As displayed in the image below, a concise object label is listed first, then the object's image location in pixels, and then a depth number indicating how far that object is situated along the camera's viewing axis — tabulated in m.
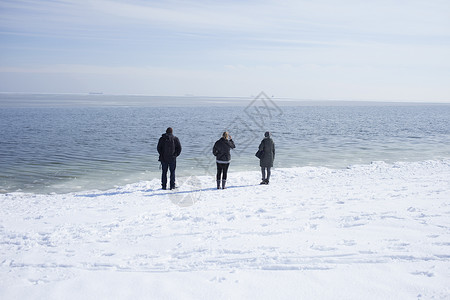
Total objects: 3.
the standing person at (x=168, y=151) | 11.38
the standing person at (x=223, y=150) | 11.47
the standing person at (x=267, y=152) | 12.33
